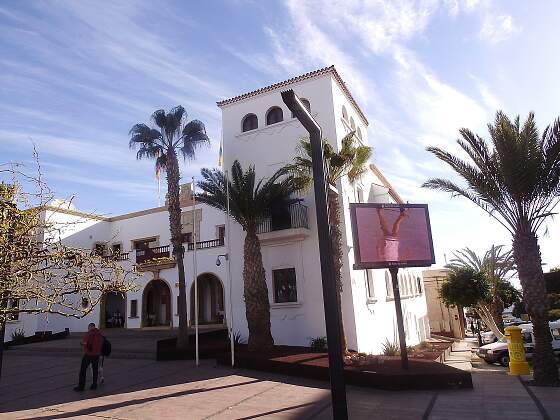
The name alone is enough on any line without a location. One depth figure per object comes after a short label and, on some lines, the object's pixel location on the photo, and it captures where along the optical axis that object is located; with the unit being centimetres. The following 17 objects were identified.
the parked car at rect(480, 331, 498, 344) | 2634
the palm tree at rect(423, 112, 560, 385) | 1147
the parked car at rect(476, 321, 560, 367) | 1802
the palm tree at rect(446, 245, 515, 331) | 2700
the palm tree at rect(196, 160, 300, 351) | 1428
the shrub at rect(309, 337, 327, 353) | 1446
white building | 1586
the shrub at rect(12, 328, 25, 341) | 2206
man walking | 1009
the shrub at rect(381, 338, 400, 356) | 1595
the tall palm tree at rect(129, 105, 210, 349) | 1728
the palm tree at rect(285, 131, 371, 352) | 1412
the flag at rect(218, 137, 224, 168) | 1905
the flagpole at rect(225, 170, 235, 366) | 1273
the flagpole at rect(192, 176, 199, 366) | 1335
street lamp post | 413
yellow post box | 1280
